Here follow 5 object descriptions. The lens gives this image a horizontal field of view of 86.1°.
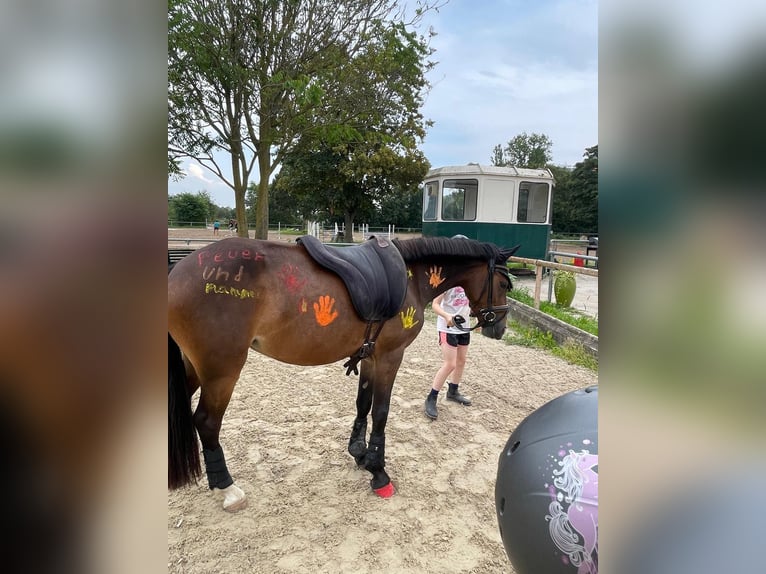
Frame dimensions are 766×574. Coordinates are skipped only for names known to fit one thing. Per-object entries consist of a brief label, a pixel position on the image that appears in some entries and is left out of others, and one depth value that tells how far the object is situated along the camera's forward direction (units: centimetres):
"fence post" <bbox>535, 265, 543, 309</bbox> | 716
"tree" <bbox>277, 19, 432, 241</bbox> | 727
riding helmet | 123
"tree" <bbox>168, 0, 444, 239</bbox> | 531
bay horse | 221
